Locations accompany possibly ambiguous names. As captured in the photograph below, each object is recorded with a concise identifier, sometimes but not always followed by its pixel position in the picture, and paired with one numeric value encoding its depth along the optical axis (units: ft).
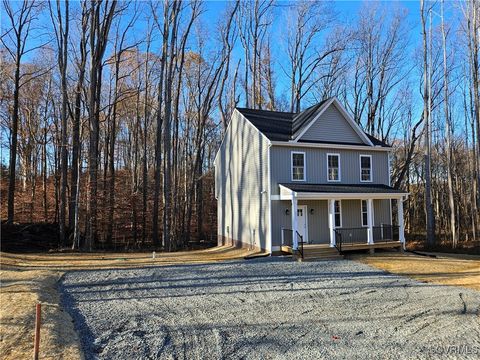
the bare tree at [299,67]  102.01
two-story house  54.13
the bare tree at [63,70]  69.97
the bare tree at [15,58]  73.20
